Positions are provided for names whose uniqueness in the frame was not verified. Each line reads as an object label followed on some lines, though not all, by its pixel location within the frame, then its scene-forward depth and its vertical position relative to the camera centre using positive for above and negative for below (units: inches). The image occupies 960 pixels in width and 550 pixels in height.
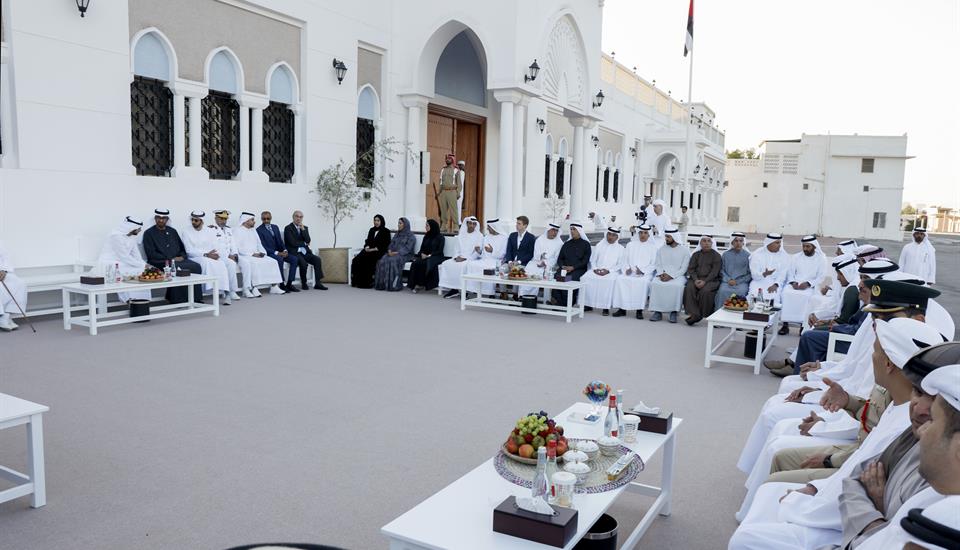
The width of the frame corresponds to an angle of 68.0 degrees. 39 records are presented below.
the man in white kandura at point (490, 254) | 414.6 -23.8
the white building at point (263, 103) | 314.3 +62.5
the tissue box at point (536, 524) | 87.0 -38.3
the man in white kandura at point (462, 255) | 423.2 -24.8
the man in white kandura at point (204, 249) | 362.0 -22.5
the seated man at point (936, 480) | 54.5 -21.2
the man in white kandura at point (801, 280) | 333.7 -26.5
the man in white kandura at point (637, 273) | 368.8 -28.6
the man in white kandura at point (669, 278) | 362.0 -29.7
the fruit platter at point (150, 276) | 303.1 -30.6
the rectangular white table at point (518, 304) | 343.0 -45.4
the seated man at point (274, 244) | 412.2 -20.8
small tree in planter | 456.8 +10.0
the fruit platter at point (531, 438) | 111.4 -35.2
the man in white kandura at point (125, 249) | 336.8 -21.6
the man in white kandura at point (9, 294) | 280.2 -37.4
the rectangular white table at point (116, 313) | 278.8 -45.5
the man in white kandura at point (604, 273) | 376.5 -29.2
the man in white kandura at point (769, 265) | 344.6 -20.7
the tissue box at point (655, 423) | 131.6 -37.6
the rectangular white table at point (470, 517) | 88.4 -40.3
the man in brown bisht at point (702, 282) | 352.2 -30.0
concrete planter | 457.4 -34.2
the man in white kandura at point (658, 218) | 480.4 +1.3
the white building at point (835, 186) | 1514.5 +84.3
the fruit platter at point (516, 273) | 361.2 -29.2
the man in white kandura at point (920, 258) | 459.5 -19.5
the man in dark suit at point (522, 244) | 417.4 -16.6
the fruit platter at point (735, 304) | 274.1 -31.5
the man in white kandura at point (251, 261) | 389.4 -29.4
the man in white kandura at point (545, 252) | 405.7 -20.6
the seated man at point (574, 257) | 388.8 -21.9
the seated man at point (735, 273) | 348.8 -24.9
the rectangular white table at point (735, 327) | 248.7 -36.7
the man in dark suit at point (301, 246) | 424.8 -22.2
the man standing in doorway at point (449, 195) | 521.3 +13.5
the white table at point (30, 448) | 123.6 -44.1
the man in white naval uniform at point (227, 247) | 375.6 -21.6
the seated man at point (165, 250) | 350.0 -22.4
